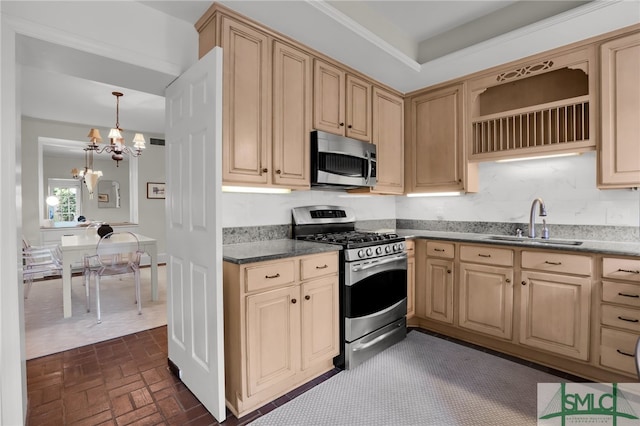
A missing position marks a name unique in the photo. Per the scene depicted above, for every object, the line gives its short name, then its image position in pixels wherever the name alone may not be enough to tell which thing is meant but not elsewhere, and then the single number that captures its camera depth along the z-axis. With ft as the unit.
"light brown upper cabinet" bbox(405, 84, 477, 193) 10.14
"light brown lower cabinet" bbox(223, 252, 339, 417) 5.99
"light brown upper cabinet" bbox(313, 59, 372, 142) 8.52
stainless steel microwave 8.30
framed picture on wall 21.79
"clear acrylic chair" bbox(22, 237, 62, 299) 12.78
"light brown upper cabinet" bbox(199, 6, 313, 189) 6.68
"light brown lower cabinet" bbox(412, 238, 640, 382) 6.80
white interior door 5.63
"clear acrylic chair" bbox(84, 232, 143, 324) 11.90
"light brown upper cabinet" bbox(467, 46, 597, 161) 8.10
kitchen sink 7.93
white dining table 11.55
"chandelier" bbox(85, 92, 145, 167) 13.69
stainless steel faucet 8.64
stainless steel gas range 7.62
